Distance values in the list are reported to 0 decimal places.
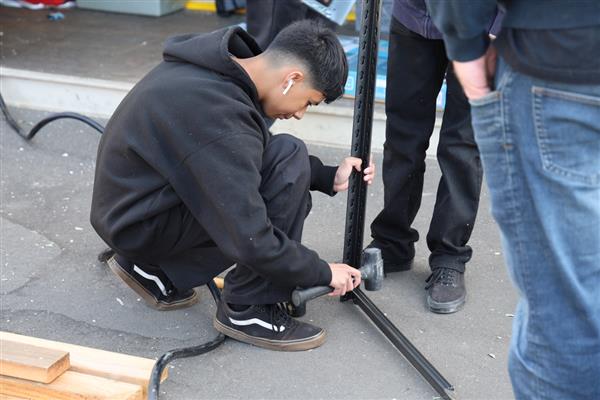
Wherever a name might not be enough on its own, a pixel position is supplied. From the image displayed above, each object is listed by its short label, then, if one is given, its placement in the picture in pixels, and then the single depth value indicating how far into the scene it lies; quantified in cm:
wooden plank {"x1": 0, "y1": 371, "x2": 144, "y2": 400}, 214
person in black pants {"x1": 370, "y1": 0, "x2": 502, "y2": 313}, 265
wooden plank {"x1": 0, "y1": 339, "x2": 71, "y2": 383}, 215
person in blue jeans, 146
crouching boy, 223
